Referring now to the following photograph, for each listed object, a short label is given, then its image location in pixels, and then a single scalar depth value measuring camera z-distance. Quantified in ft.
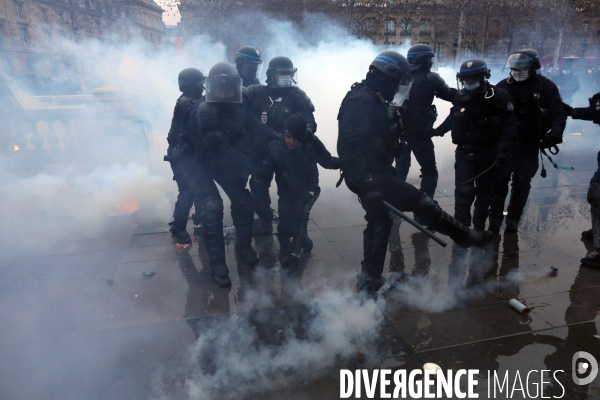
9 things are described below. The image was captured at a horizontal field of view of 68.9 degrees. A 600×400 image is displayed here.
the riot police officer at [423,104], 16.94
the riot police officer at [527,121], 15.06
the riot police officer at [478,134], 13.96
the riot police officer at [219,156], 12.87
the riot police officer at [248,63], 17.52
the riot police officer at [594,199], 13.39
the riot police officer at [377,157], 10.72
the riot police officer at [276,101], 15.98
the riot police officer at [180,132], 15.48
